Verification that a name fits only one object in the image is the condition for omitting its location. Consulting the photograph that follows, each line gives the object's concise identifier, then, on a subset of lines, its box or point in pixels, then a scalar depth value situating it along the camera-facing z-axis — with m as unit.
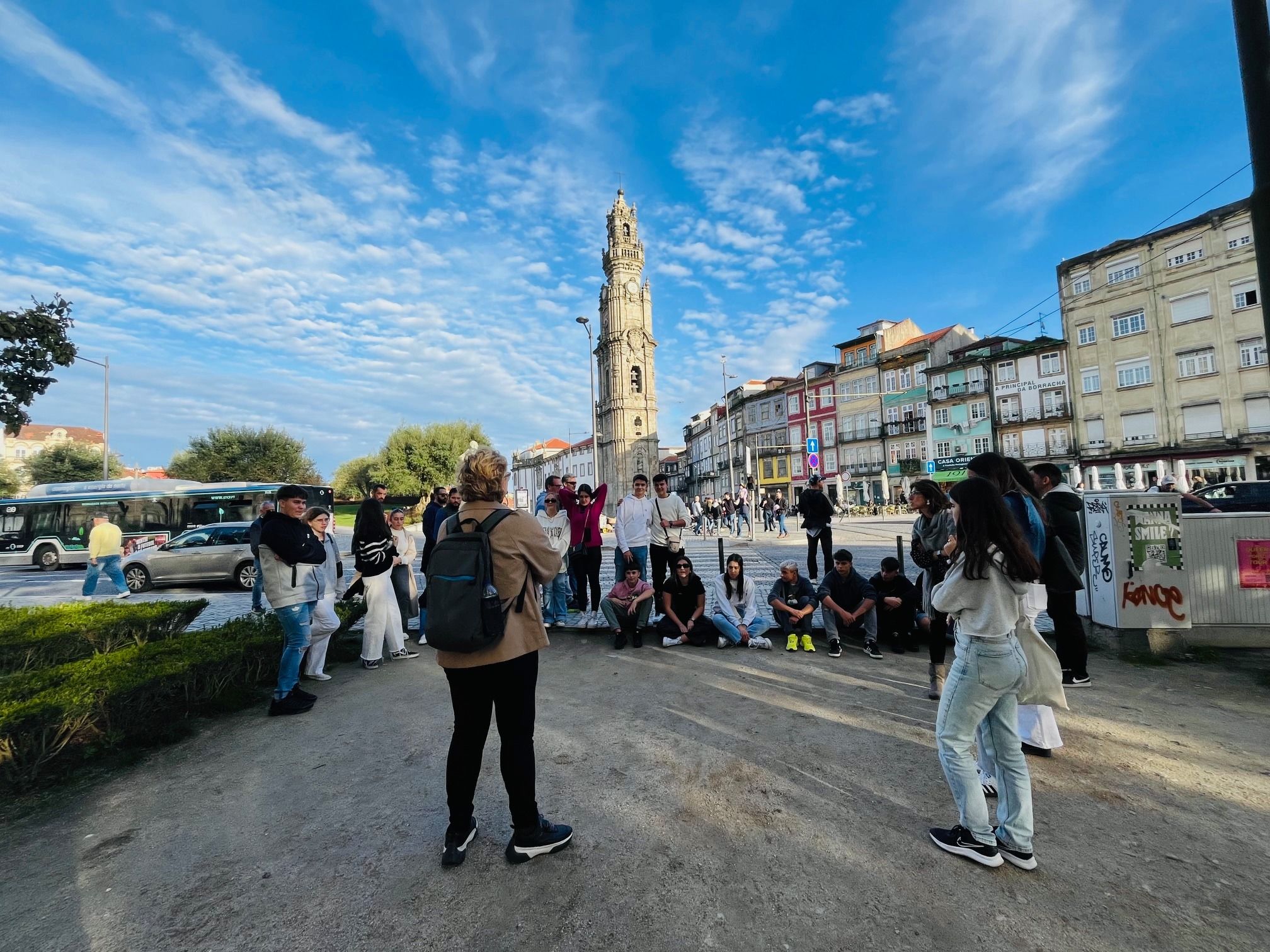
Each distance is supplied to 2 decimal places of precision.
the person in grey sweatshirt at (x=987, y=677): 2.63
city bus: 19.75
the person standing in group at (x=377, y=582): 6.07
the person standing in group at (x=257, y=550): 5.14
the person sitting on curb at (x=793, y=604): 6.57
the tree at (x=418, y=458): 52.28
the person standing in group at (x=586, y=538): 8.21
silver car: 13.98
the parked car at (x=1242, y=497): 12.41
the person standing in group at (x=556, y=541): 7.79
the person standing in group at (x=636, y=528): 7.92
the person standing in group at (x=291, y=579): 4.84
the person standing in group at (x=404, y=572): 7.54
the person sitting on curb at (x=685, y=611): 6.93
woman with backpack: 2.75
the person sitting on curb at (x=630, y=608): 7.12
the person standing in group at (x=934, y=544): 4.86
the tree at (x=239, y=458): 47.12
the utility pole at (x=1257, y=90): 2.47
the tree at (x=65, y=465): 48.31
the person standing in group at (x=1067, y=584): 4.80
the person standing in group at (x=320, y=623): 5.92
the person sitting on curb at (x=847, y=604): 6.38
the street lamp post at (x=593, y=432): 27.95
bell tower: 59.72
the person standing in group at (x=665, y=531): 7.71
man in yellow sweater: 11.17
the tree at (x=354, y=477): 60.03
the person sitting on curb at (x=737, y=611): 6.75
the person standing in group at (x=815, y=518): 9.87
